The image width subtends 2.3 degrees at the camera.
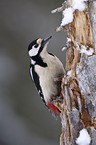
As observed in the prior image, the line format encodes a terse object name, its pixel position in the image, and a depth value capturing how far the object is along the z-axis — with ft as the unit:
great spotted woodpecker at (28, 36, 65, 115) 19.00
